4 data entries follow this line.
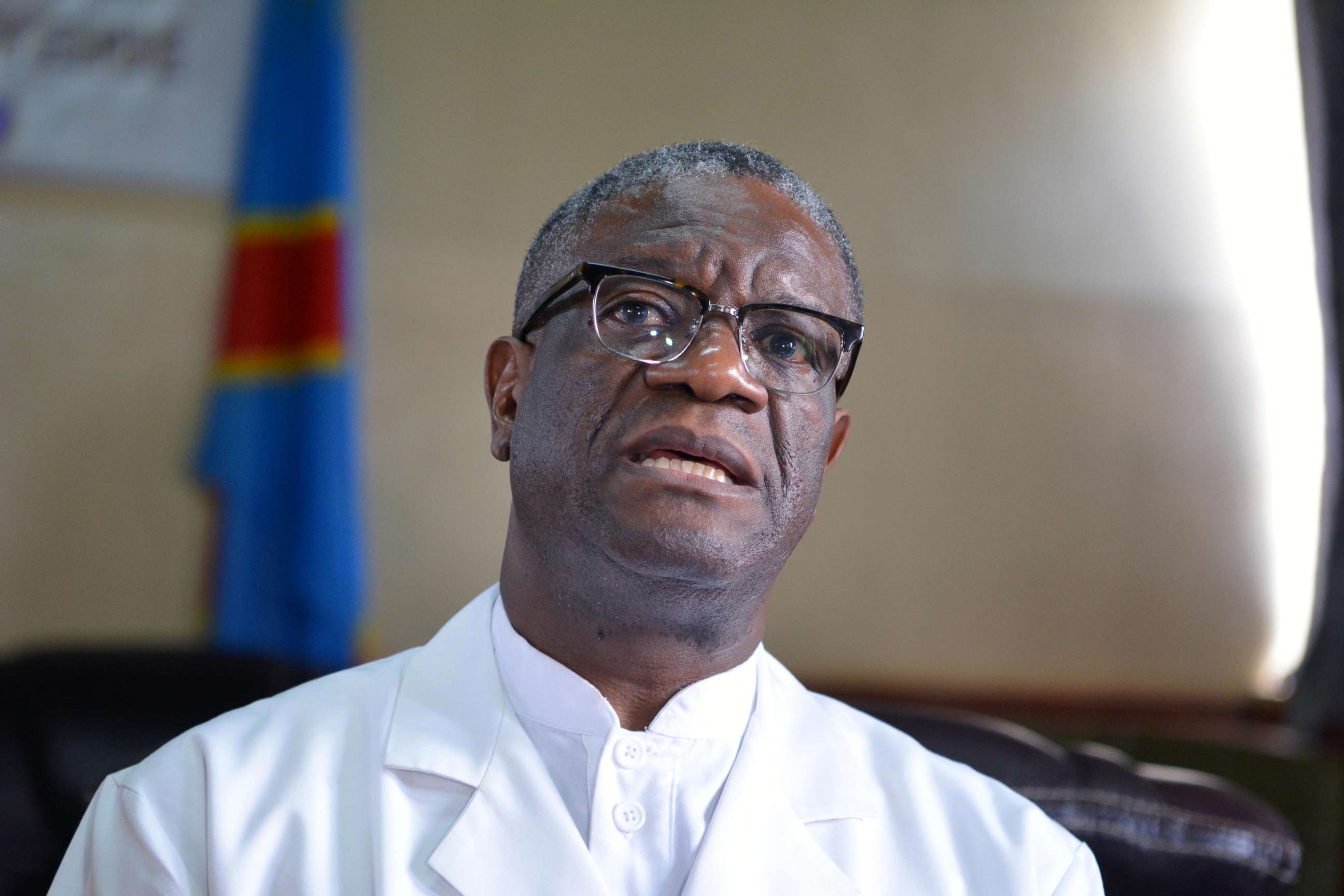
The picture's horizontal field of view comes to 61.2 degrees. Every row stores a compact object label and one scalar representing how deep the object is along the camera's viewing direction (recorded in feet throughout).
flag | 8.07
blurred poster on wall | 8.06
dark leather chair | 4.72
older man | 3.52
